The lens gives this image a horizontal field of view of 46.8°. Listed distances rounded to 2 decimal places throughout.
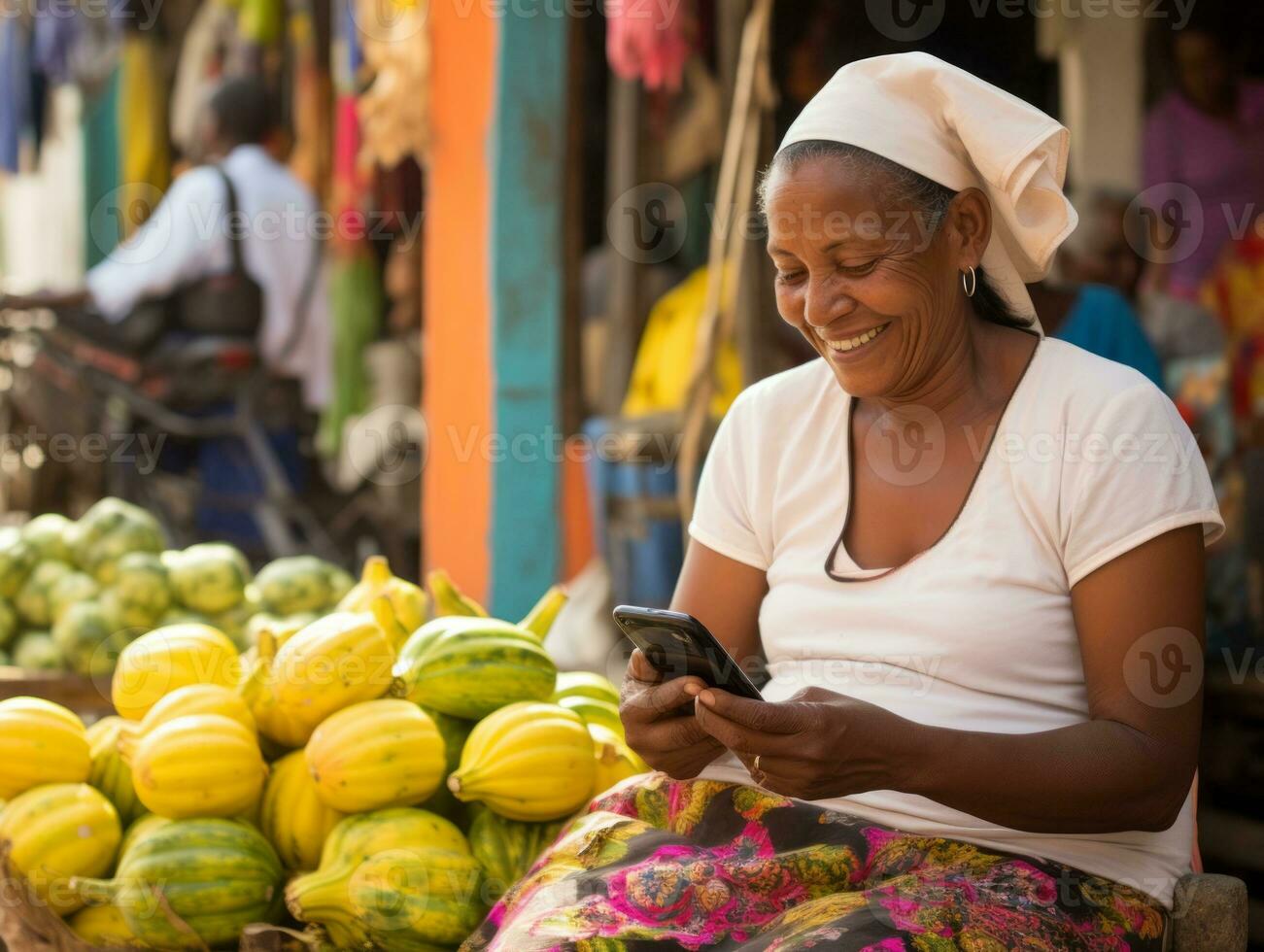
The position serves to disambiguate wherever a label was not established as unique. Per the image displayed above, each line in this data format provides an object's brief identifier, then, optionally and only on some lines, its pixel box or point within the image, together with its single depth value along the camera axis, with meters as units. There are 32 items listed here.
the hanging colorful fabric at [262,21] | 8.45
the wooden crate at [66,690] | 3.58
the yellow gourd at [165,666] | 2.69
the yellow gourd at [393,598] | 2.83
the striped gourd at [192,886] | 2.23
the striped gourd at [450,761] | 2.49
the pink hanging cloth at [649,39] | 4.62
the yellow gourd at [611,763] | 2.50
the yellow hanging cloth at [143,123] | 9.81
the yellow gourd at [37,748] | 2.43
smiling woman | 1.80
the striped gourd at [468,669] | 2.52
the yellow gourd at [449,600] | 2.86
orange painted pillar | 5.41
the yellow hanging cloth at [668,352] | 5.20
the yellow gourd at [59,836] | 2.28
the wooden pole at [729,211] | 3.92
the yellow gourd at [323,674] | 2.45
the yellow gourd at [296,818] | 2.42
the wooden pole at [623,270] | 5.47
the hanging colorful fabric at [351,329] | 7.67
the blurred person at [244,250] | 6.98
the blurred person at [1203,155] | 4.97
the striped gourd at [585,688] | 2.79
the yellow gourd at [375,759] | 2.31
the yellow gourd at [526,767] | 2.35
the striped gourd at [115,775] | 2.52
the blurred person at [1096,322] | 3.83
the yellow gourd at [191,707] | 2.46
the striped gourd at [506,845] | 2.36
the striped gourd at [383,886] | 2.19
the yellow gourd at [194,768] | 2.32
